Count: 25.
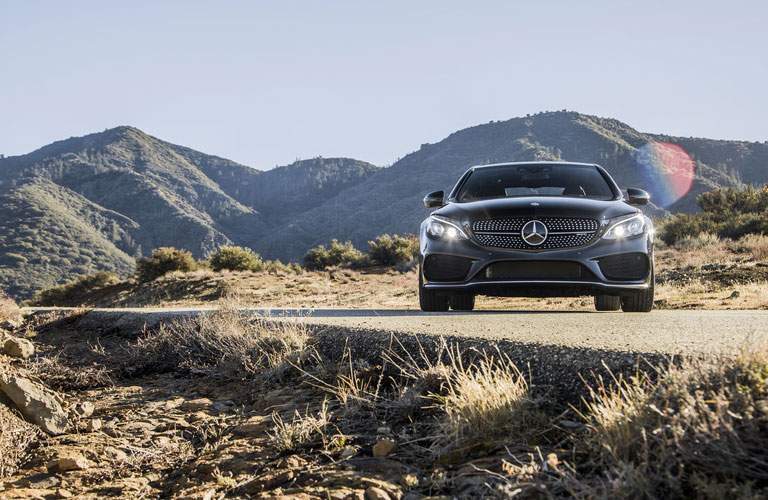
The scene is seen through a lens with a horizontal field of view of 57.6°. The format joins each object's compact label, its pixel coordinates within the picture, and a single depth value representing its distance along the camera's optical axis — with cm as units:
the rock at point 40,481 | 401
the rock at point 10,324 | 1327
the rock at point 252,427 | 479
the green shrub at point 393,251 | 3638
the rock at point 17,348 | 882
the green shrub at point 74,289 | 3860
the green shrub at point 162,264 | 3747
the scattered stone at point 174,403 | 579
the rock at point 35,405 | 502
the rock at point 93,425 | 511
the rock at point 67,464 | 427
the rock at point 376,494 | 325
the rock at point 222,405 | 564
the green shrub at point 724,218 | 2558
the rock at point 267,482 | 362
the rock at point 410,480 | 338
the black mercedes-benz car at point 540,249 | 724
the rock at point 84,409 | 547
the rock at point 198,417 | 534
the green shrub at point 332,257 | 4081
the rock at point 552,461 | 302
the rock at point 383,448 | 387
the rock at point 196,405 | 568
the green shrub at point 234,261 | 3759
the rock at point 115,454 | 444
